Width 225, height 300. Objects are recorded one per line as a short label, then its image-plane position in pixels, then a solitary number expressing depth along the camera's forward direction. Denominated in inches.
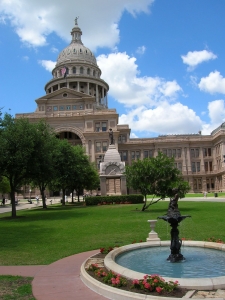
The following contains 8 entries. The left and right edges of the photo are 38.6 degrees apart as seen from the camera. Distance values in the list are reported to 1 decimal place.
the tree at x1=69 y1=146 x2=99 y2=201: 1815.9
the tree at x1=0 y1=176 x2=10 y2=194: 2270.7
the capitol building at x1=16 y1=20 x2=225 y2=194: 3427.7
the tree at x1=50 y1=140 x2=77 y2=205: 1747.0
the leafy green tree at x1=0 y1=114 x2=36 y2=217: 1104.2
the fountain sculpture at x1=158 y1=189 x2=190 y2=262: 392.2
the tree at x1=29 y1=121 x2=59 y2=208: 1184.9
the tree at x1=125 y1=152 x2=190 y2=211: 1151.0
